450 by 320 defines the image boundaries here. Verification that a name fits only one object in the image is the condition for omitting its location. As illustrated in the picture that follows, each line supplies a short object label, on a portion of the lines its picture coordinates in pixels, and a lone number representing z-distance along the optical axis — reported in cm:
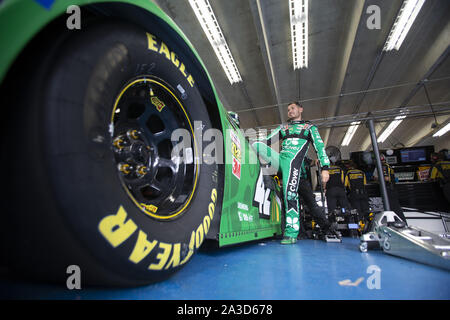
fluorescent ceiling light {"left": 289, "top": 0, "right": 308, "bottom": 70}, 471
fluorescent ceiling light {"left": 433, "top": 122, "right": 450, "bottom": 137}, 1109
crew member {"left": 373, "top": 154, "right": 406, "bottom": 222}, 465
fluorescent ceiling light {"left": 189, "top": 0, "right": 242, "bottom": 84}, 466
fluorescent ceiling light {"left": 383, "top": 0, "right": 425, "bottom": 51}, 472
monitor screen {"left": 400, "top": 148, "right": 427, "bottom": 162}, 773
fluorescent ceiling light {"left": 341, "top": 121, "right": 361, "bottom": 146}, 1155
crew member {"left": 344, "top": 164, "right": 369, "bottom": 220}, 512
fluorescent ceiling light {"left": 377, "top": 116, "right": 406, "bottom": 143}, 1088
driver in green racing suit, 240
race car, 45
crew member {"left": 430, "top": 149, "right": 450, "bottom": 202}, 536
